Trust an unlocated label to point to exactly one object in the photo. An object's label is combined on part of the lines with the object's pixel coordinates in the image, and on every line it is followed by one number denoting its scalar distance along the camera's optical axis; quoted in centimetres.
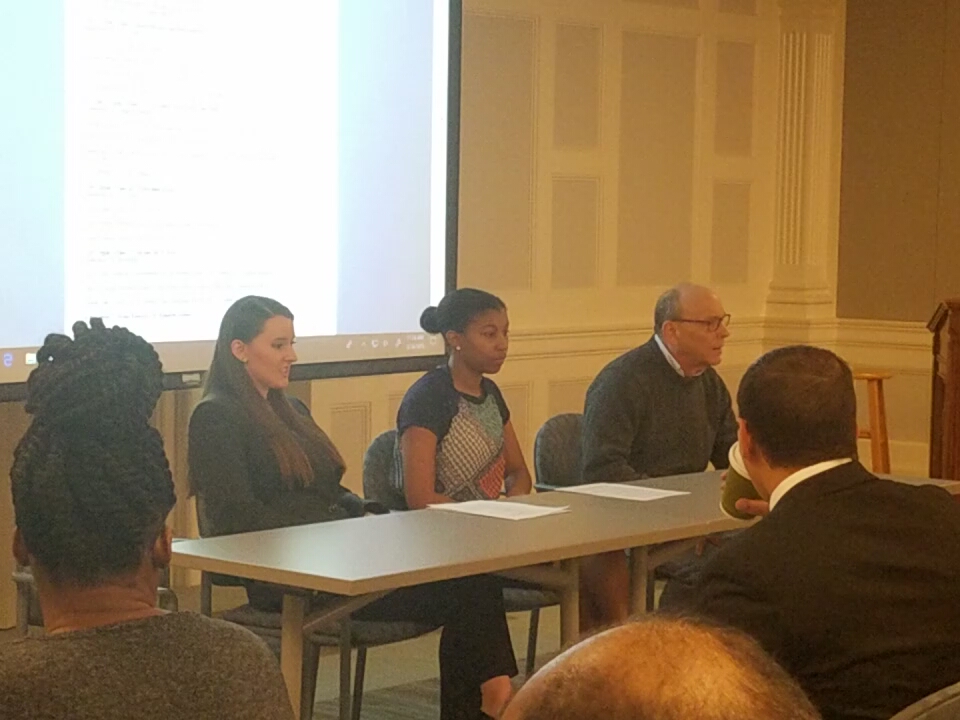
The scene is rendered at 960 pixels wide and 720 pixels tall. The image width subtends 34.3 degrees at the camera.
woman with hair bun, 425
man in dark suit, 218
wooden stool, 754
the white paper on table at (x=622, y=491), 421
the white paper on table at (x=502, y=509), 385
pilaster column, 814
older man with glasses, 466
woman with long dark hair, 377
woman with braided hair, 164
